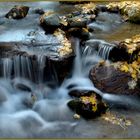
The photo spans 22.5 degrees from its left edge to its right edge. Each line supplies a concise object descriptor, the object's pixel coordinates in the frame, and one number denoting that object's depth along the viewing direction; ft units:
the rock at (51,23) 29.96
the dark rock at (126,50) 26.04
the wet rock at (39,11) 35.92
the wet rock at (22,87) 25.45
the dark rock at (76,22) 29.99
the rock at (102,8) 37.83
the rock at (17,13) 33.83
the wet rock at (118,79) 24.81
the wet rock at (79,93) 23.80
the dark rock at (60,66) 25.49
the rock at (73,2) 40.13
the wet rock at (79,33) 29.04
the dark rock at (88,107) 22.36
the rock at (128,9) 34.10
